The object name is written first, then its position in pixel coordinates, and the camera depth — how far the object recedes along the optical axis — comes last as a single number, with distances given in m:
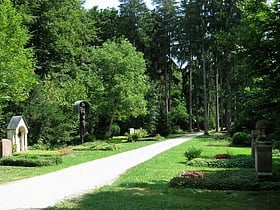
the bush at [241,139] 29.91
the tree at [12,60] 25.67
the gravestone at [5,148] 22.48
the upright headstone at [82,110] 33.81
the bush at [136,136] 39.69
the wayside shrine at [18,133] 26.33
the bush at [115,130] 46.48
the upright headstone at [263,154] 12.25
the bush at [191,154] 19.69
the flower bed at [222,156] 19.55
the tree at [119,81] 42.00
